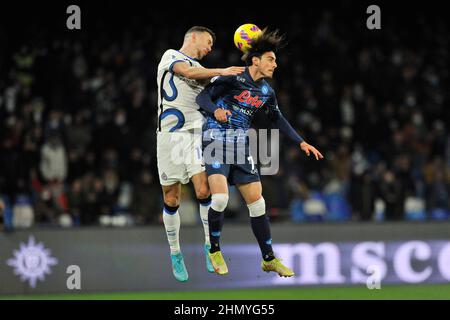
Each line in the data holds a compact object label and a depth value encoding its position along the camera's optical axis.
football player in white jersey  15.85
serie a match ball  15.31
